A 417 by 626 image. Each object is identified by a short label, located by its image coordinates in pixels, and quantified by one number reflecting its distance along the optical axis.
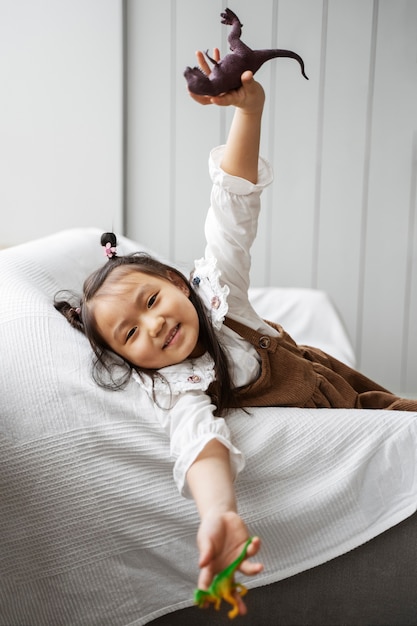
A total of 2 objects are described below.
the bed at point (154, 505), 0.99
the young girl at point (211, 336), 0.99
